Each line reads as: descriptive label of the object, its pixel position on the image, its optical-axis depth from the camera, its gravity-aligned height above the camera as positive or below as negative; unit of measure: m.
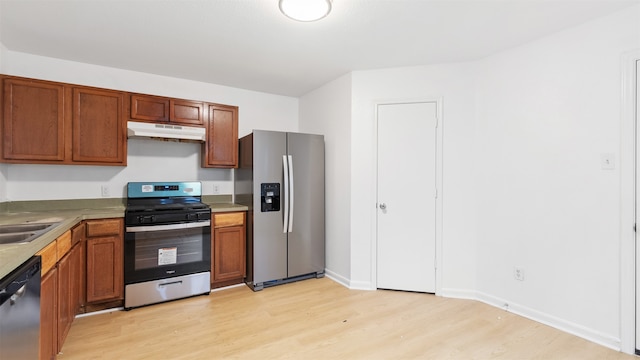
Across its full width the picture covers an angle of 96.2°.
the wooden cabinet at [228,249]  3.12 -0.77
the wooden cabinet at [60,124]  2.49 +0.52
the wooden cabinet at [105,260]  2.52 -0.72
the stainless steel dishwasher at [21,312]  1.18 -0.60
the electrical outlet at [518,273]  2.59 -0.84
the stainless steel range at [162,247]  2.67 -0.66
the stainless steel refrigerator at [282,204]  3.22 -0.28
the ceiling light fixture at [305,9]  1.86 +1.15
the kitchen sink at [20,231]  1.76 -0.34
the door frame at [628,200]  2.01 -0.13
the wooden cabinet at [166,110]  2.99 +0.76
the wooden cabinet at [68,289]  1.92 -0.81
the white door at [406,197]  3.05 -0.18
